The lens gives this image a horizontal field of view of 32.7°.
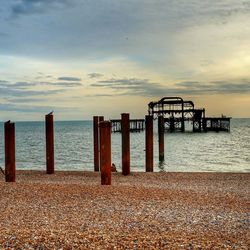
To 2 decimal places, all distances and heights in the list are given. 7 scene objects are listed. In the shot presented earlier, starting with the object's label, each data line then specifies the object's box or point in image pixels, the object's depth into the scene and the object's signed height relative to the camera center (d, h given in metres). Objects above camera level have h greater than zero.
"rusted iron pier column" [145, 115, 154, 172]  19.42 -1.09
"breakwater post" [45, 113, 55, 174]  16.69 -0.94
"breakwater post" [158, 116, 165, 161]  28.89 -1.77
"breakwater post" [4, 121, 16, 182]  13.61 -1.00
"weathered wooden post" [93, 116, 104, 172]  19.43 -1.17
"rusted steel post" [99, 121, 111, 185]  12.62 -0.95
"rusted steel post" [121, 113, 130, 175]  16.86 -0.86
